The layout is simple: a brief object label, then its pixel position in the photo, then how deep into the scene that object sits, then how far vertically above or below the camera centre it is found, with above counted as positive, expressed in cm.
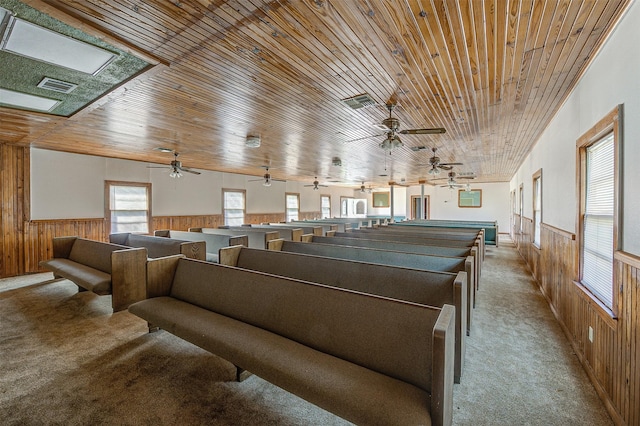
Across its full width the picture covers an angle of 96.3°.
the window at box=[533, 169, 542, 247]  499 +2
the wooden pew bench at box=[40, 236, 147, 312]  326 -79
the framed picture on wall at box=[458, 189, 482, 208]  1340 +53
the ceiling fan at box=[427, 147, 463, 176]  588 +92
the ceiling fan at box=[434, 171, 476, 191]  847 +96
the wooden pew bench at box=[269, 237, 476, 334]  263 -53
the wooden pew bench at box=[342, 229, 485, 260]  410 -46
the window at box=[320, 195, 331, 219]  1380 +17
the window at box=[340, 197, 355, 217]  1561 +19
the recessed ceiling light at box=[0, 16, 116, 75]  190 +119
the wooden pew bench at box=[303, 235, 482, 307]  338 -49
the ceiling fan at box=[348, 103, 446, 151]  329 +92
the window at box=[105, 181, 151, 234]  652 +9
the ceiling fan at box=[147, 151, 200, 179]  575 +83
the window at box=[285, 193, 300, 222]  1157 +11
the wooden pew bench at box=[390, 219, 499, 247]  766 -45
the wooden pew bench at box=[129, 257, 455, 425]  124 -81
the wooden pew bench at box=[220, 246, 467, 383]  200 -58
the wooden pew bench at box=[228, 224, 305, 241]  534 -45
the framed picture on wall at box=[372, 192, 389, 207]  1694 +62
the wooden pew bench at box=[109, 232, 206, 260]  394 -54
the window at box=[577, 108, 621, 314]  195 +2
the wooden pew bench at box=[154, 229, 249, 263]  471 -54
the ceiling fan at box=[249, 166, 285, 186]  797 +90
